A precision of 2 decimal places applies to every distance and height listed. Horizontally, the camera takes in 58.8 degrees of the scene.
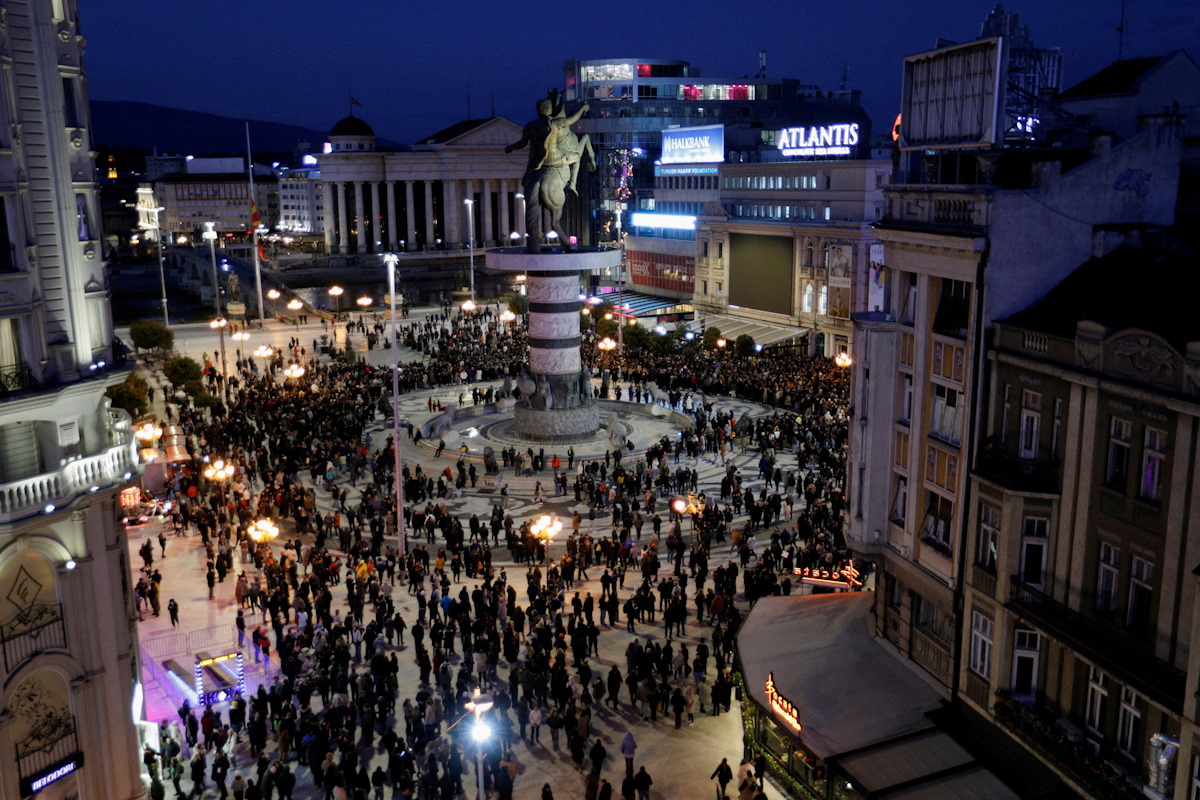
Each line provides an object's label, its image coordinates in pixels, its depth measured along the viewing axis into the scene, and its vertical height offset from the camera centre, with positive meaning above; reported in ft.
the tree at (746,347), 243.81 -33.24
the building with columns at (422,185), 502.38 +8.17
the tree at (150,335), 245.43 -29.81
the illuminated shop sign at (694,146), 318.45 +16.53
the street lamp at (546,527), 116.98 -35.48
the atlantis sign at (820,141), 264.23 +14.58
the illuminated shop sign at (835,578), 103.14 -36.20
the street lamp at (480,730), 67.10 -32.84
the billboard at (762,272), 274.77 -19.18
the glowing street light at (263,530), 117.60 -35.81
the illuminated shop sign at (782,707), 74.95 -36.02
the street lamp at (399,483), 121.60 -31.97
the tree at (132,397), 173.47 -31.13
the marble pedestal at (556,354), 174.29 -25.30
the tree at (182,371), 198.90 -30.66
